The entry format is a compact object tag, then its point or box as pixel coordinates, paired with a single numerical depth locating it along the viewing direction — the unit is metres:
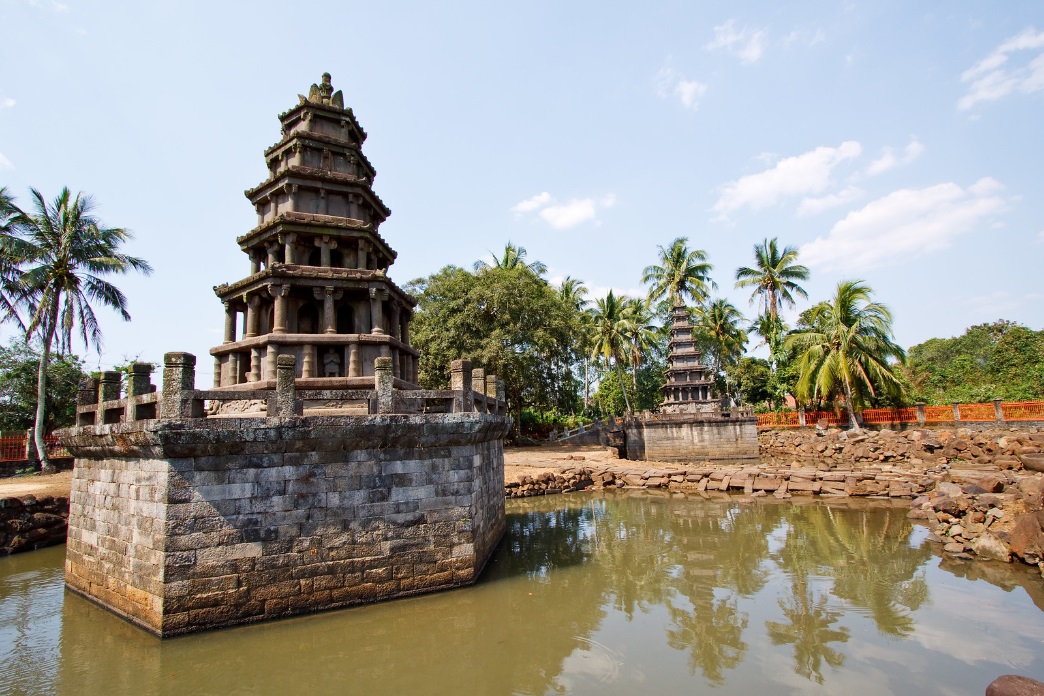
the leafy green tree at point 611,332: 39.62
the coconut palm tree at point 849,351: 30.52
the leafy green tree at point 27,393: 27.81
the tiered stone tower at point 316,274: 12.54
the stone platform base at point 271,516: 7.40
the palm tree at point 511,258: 40.28
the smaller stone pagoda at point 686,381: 33.03
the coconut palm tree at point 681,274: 41.84
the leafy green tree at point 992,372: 30.64
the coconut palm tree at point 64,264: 22.30
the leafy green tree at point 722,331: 43.81
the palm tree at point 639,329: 43.12
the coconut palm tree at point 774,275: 40.09
